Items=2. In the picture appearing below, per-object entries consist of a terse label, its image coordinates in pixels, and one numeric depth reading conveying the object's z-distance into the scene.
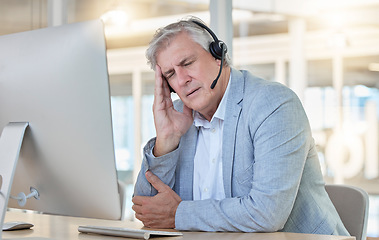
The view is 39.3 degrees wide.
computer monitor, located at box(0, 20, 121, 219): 1.26
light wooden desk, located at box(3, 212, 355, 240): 1.36
